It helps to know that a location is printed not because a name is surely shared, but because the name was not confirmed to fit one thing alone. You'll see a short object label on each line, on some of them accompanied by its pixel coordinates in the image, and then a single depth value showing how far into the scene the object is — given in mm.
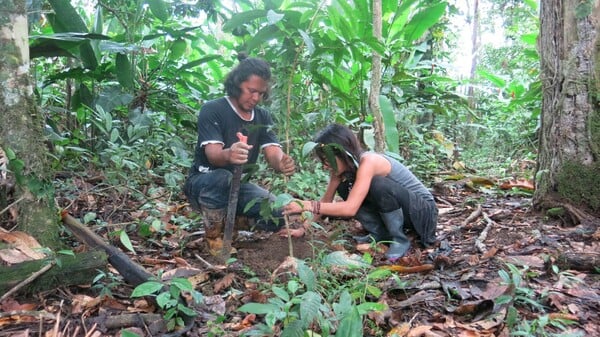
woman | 2971
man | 2898
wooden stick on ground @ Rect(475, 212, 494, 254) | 2851
